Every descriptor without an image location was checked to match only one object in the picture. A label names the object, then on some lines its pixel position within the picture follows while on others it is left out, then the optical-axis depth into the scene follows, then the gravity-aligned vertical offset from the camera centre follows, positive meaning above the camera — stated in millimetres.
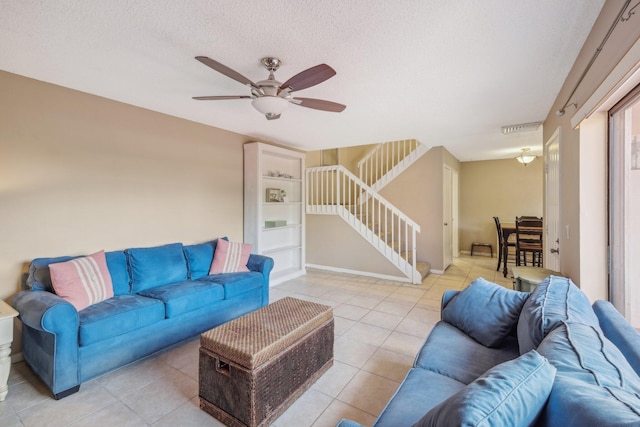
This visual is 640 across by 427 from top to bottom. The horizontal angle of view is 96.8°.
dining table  4809 -314
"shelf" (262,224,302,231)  4630 -243
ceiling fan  1854 +920
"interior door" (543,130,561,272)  2824 +114
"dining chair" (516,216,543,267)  4816 -397
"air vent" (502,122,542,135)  3782 +1178
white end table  1854 -863
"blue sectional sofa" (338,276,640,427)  747 -530
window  1774 +40
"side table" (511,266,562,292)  2496 -570
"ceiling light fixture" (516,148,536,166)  5730 +1167
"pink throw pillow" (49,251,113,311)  2260 -568
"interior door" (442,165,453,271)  5445 -124
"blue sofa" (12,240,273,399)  1969 -829
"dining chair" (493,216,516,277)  5198 -598
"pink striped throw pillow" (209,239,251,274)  3474 -560
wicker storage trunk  1654 -964
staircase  5031 +301
